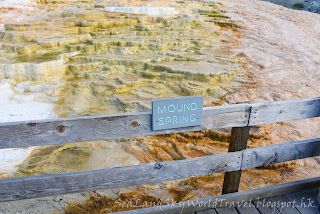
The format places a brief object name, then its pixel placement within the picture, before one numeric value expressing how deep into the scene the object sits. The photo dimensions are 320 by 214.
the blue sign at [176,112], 1.71
